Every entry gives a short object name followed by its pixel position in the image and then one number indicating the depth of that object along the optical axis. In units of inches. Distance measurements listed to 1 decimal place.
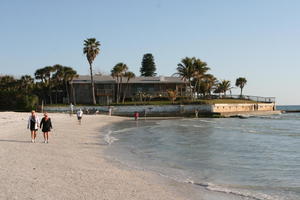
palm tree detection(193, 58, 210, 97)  2982.8
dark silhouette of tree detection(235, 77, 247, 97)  4079.7
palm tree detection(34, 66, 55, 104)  2699.3
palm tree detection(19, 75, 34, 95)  2688.5
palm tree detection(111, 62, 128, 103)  2679.6
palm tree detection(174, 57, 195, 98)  2883.9
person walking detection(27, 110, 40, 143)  705.6
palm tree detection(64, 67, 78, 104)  2625.5
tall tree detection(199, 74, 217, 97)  3503.9
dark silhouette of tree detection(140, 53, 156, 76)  4172.2
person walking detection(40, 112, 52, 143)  713.2
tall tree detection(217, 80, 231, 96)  3806.6
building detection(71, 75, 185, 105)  2755.9
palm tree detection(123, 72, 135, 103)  2704.2
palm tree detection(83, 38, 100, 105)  2679.6
